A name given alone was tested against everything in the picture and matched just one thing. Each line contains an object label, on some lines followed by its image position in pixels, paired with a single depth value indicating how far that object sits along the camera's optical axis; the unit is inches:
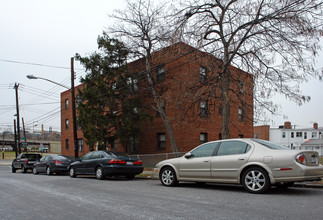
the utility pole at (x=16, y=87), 1368.4
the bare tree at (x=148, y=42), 756.6
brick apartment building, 550.6
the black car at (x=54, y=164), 684.7
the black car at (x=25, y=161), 822.5
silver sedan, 287.9
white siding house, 2294.5
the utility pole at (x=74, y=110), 795.4
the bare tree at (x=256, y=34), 465.7
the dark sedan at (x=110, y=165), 504.7
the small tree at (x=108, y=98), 828.0
